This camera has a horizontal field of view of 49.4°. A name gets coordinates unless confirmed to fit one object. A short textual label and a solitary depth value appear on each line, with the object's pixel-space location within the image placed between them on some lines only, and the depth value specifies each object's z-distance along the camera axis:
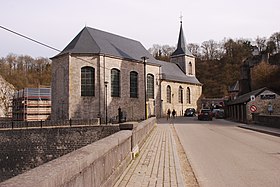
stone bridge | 2.52
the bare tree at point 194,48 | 87.75
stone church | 40.81
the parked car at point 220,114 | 48.22
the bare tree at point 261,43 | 76.30
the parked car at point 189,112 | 56.81
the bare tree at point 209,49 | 82.88
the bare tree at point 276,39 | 69.88
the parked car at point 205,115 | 41.06
